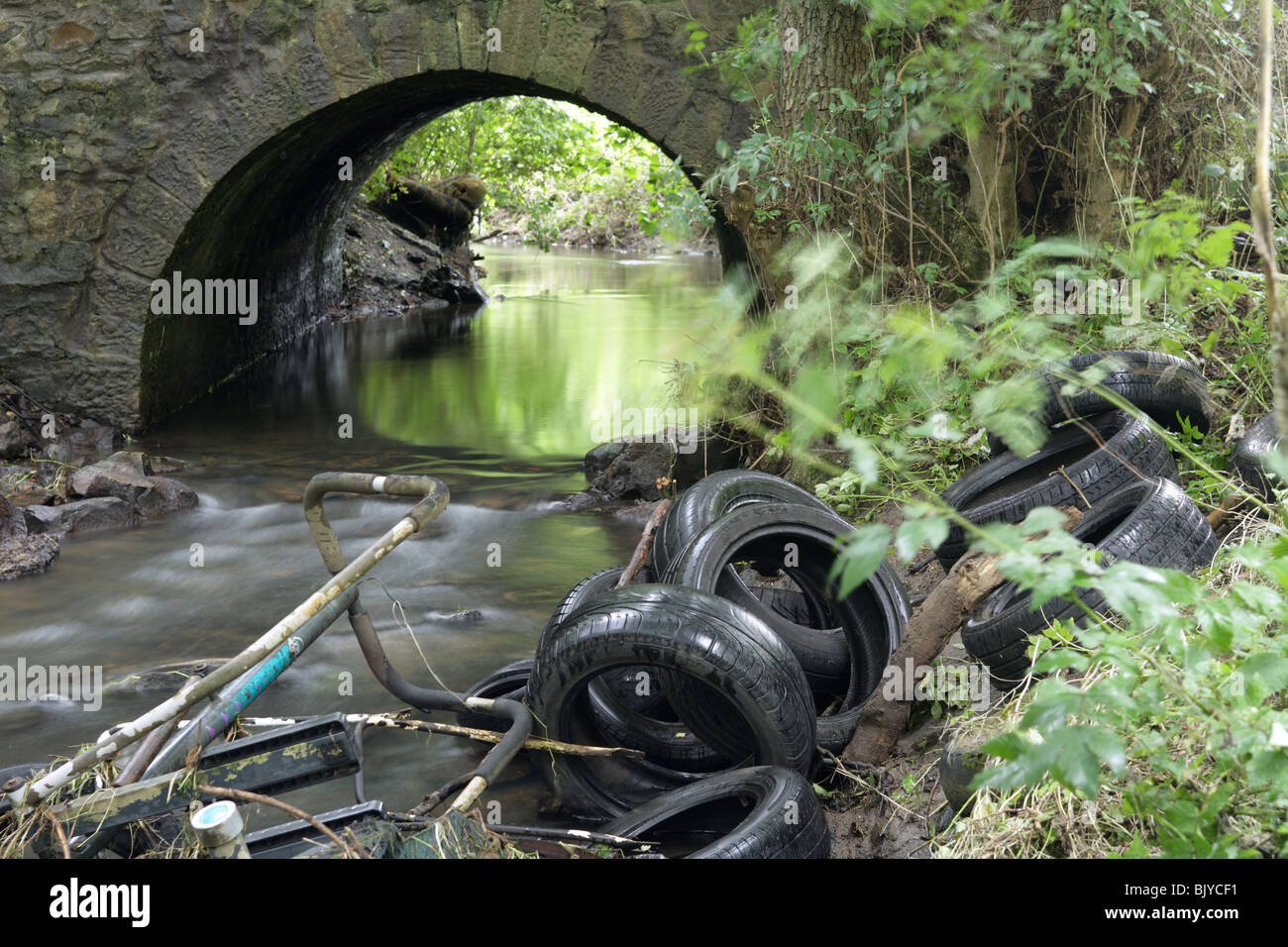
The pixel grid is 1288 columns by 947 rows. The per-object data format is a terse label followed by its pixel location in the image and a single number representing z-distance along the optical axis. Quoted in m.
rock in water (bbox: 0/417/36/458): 7.60
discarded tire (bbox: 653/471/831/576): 4.39
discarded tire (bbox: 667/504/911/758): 4.05
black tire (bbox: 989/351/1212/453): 4.37
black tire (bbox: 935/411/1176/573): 4.09
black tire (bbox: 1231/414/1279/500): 3.94
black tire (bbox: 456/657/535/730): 4.17
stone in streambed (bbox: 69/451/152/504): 7.05
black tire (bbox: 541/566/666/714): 4.09
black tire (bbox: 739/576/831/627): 4.69
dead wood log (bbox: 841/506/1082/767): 3.52
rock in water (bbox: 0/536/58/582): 5.98
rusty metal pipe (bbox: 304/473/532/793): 2.93
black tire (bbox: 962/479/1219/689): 3.34
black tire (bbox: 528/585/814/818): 3.25
